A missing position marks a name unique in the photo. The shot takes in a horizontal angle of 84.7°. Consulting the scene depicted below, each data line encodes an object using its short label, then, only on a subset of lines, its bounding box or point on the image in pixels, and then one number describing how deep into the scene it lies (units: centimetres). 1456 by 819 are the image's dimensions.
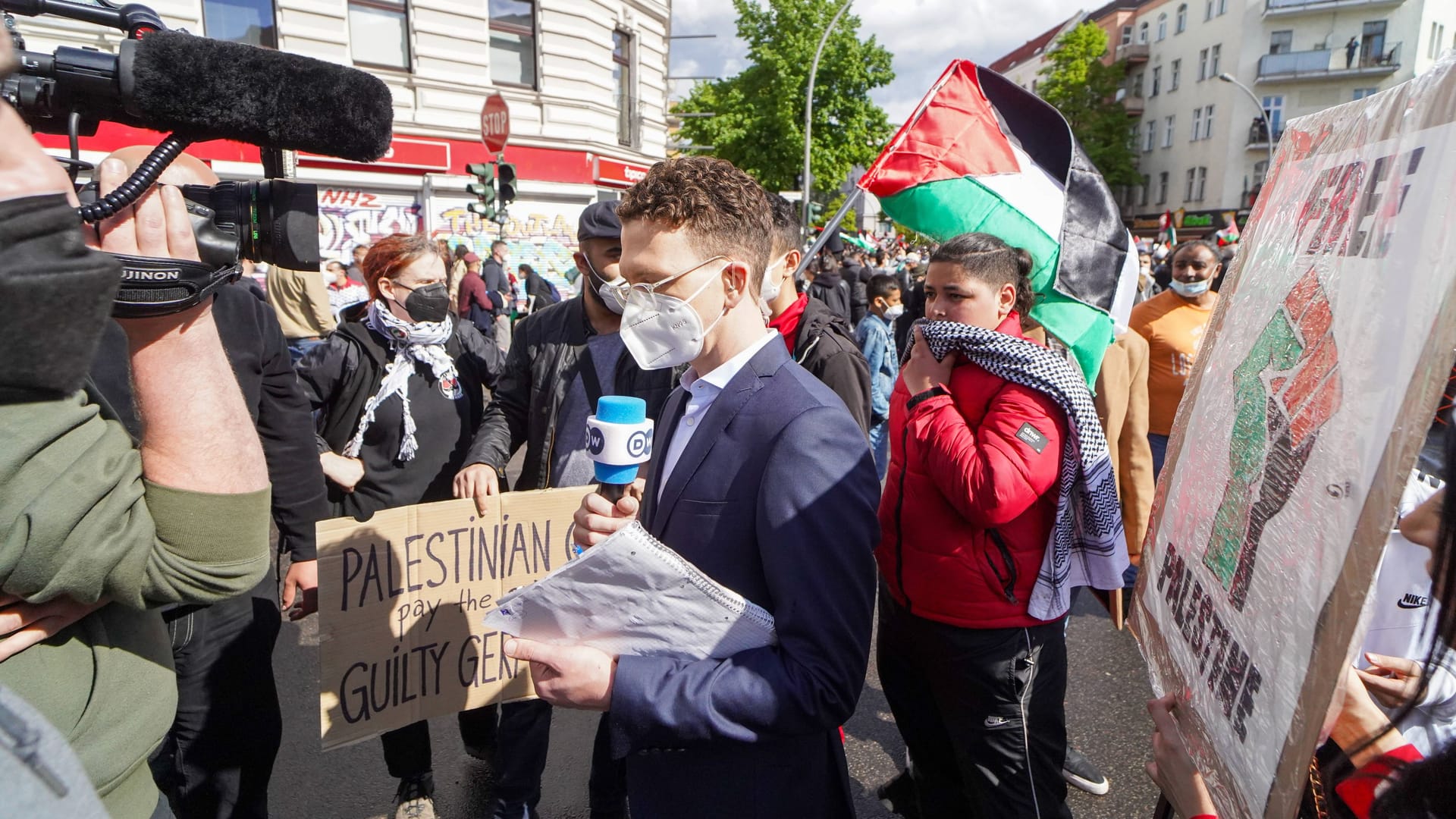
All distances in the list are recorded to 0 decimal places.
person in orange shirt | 436
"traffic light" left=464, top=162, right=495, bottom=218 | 1188
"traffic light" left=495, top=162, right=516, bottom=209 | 1138
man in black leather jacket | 264
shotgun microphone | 108
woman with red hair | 286
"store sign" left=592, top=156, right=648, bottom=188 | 1877
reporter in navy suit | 137
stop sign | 1211
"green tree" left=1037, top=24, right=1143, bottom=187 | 4406
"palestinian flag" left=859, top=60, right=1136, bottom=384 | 255
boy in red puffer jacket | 202
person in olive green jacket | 82
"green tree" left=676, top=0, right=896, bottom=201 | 2612
